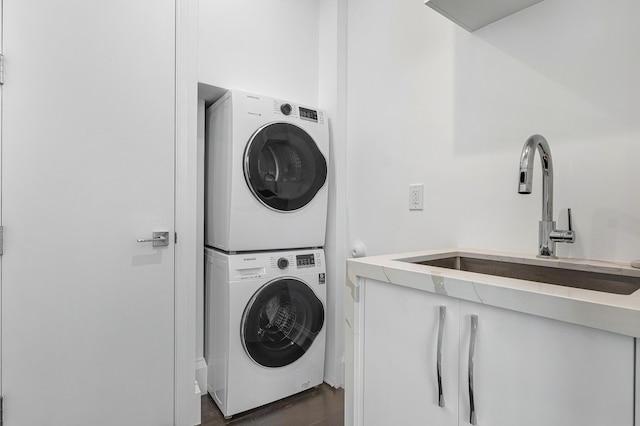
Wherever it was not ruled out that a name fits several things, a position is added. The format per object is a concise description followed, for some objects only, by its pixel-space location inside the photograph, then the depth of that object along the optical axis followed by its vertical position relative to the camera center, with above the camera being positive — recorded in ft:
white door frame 5.73 +0.00
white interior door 4.53 -0.01
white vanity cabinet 2.11 -1.16
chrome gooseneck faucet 3.46 +0.25
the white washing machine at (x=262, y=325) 5.91 -2.17
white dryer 6.03 +0.72
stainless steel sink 3.43 -0.70
